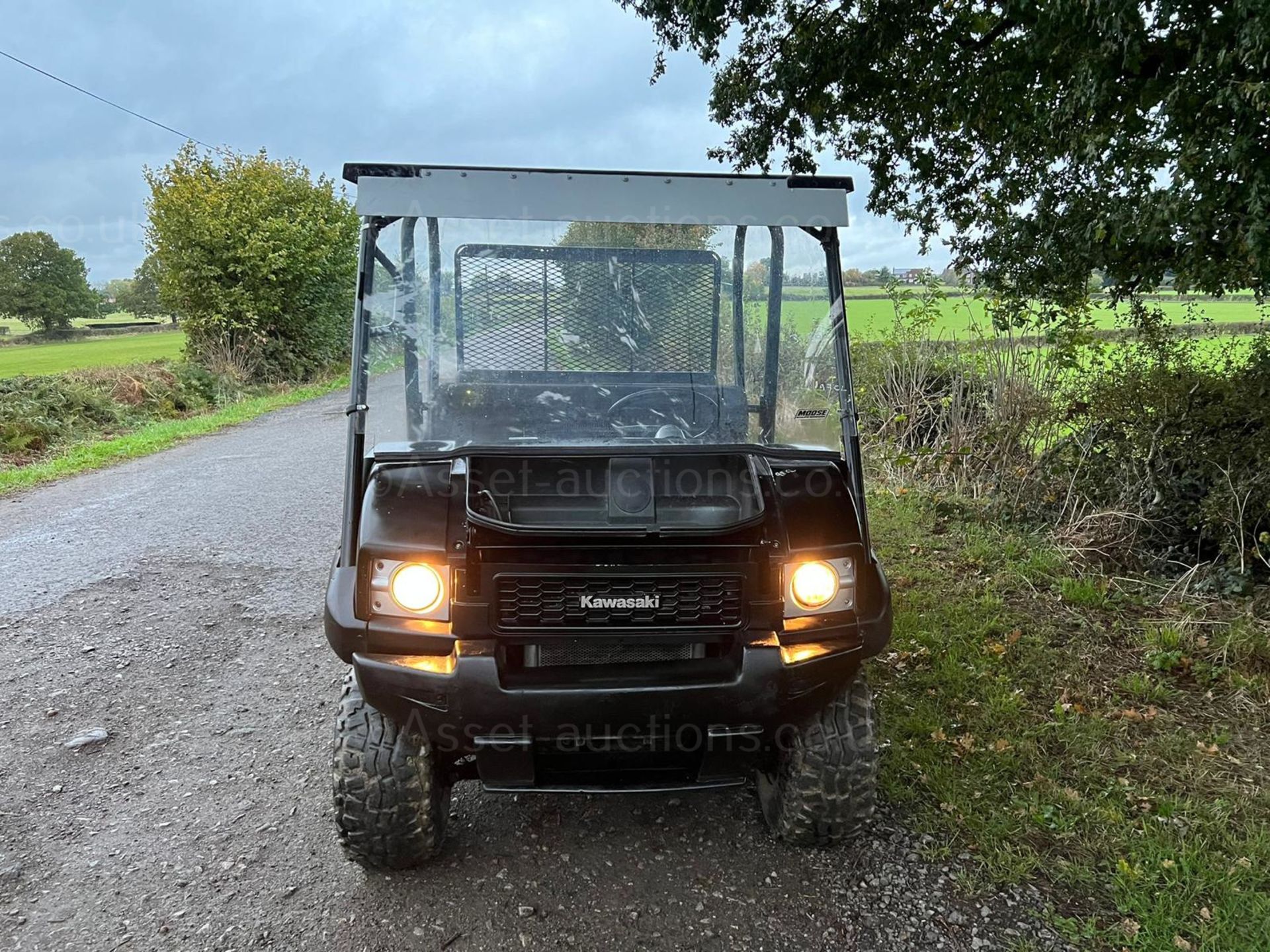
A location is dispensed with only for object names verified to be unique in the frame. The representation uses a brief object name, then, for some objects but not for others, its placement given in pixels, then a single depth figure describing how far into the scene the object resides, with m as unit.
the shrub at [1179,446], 4.41
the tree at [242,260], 14.21
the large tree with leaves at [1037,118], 3.09
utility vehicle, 2.11
